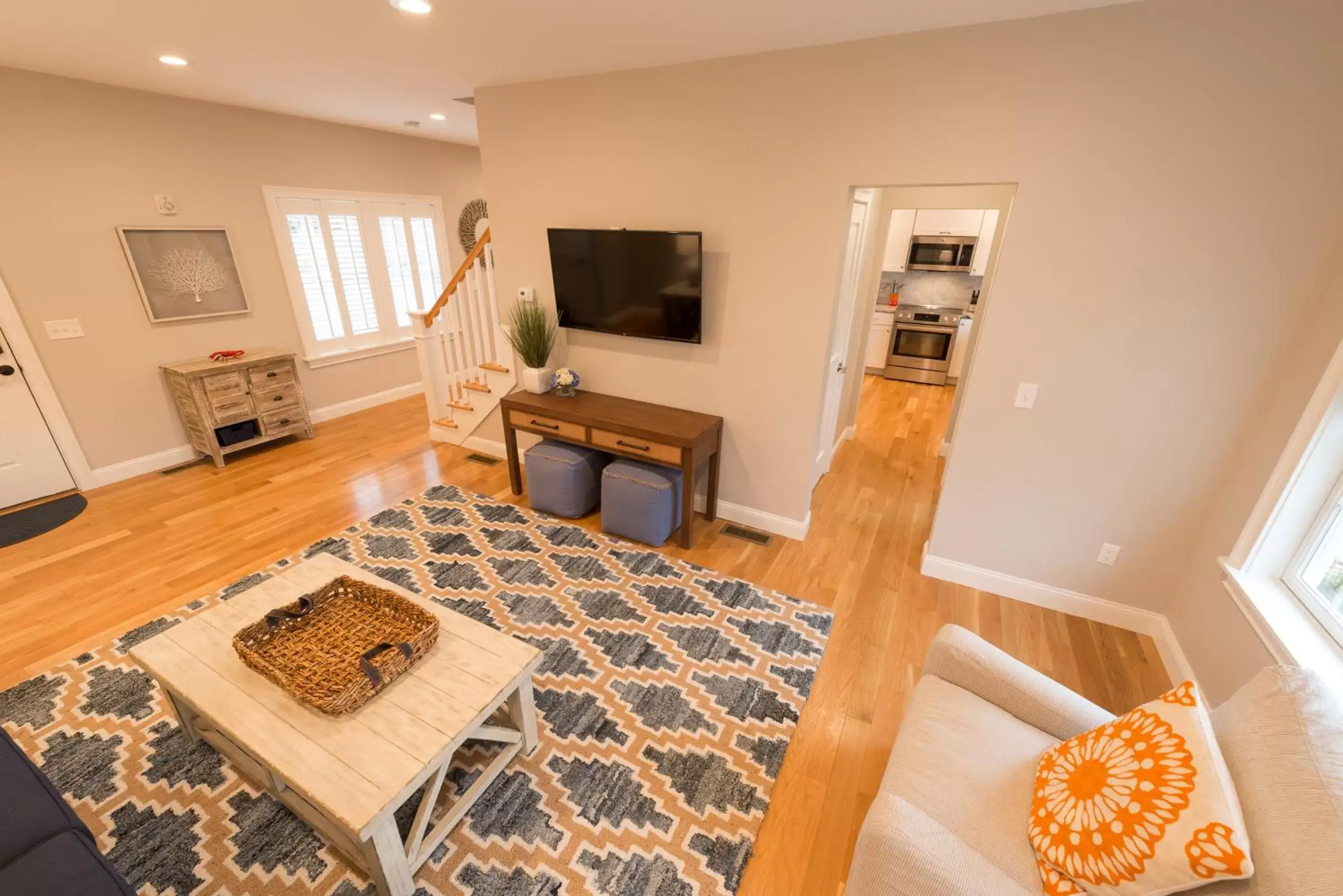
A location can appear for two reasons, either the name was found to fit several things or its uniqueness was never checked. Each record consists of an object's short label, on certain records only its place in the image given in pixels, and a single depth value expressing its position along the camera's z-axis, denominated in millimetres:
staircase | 4008
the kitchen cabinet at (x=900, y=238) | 6336
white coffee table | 1310
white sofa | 906
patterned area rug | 1533
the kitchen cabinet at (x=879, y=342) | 6746
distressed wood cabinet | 3791
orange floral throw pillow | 932
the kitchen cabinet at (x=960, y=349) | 6262
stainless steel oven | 6359
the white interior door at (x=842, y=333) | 3197
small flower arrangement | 3342
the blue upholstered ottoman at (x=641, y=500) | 2973
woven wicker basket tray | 1495
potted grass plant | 3371
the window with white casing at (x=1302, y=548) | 1686
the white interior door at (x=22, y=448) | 3215
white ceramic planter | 3395
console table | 2906
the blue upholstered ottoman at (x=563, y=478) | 3275
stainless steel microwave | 5996
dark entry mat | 3094
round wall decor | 5723
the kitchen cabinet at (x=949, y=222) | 5977
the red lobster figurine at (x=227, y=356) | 3961
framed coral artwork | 3582
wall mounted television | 2828
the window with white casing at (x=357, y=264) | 4438
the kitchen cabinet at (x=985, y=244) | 5930
